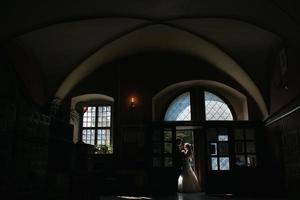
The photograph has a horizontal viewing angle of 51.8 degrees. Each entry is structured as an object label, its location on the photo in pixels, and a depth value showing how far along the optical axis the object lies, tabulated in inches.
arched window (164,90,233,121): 418.6
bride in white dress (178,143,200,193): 363.6
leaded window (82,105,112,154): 418.3
